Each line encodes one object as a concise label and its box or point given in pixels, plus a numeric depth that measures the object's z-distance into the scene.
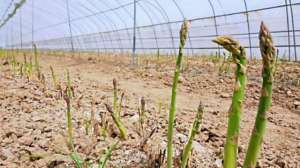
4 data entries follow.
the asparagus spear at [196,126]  0.80
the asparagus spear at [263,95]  0.46
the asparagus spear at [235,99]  0.54
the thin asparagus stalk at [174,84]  0.70
